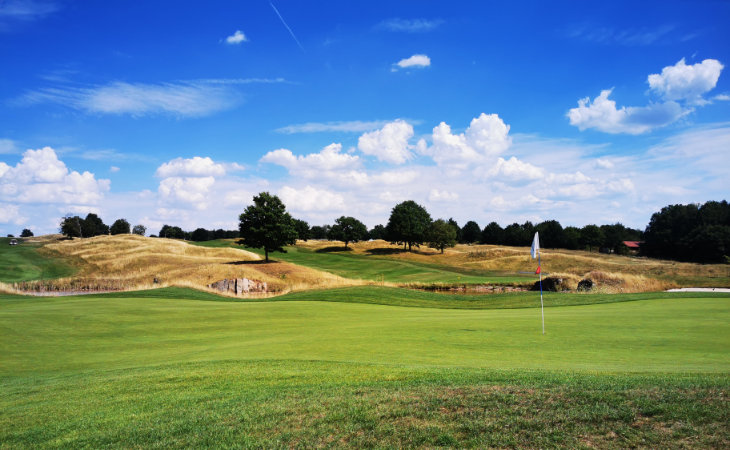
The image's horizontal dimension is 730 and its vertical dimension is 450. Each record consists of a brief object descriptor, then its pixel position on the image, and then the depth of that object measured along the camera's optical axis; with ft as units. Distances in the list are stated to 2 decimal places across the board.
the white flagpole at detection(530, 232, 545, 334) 52.80
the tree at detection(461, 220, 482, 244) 496.64
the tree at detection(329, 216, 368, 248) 348.18
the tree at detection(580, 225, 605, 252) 387.96
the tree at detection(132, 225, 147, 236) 428.48
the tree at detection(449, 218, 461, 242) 478.76
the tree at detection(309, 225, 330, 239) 595.19
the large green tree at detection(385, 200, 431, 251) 307.99
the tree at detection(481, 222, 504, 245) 449.48
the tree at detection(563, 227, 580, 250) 389.19
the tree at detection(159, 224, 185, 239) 473.26
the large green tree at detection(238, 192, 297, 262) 175.94
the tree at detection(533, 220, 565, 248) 397.80
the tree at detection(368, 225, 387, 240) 521.04
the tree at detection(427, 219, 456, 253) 303.48
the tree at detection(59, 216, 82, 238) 329.93
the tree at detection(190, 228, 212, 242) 502.38
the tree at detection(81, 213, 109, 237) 348.18
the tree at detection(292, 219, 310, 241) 371.80
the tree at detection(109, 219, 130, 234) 392.68
